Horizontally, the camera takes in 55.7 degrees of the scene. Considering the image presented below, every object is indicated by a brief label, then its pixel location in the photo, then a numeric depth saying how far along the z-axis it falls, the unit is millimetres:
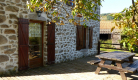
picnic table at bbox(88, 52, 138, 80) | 3787
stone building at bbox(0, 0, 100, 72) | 4254
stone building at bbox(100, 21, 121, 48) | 13270
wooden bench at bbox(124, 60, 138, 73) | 3625
